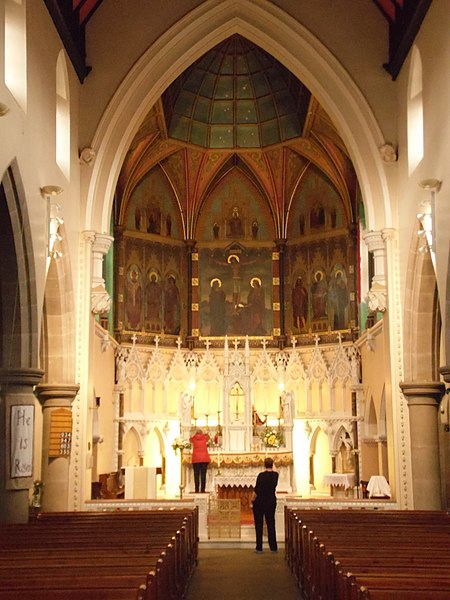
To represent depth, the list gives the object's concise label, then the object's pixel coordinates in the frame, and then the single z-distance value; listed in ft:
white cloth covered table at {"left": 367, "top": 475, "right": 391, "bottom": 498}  53.36
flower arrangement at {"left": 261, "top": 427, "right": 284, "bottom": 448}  68.54
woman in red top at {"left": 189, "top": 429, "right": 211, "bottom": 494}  59.31
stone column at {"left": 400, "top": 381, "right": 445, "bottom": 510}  47.96
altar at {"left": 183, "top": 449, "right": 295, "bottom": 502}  63.72
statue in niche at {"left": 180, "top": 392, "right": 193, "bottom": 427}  72.74
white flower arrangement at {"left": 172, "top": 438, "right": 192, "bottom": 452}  61.77
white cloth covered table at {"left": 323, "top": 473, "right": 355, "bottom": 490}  68.59
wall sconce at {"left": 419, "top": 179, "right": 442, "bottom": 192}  40.01
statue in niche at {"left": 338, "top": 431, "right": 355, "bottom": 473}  73.56
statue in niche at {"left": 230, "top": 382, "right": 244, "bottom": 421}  73.15
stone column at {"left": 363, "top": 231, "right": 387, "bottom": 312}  51.90
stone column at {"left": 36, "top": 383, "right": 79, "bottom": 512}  48.32
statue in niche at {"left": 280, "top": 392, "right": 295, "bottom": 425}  71.20
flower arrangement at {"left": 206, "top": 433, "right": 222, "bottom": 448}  70.18
